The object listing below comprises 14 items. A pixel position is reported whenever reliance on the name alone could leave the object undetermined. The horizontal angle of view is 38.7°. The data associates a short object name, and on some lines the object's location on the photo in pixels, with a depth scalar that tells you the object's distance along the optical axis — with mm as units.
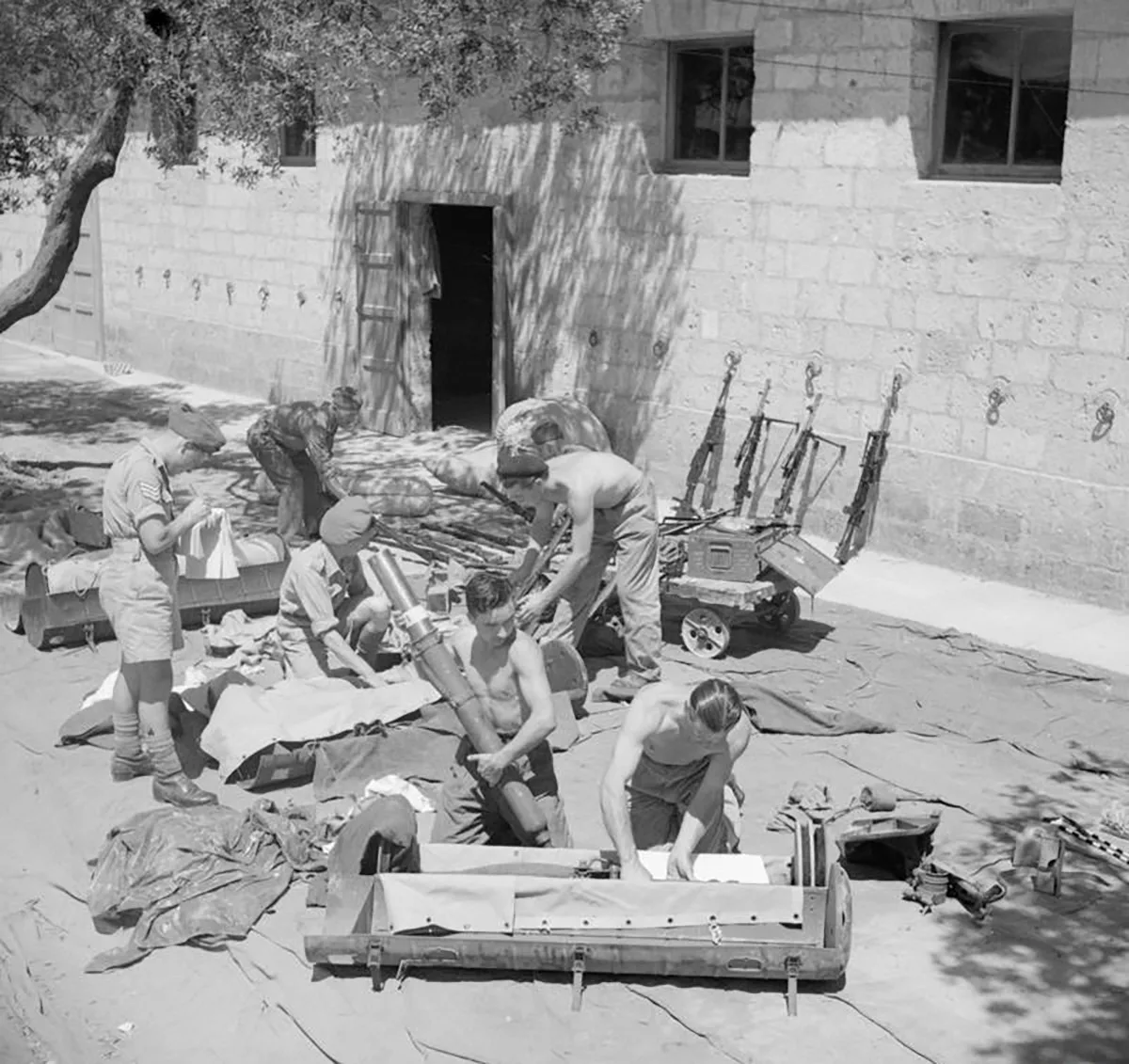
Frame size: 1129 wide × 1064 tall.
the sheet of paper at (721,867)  6211
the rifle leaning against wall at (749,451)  12930
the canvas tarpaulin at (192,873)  6379
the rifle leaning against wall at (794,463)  12584
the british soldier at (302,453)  11438
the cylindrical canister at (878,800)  7289
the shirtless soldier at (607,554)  8766
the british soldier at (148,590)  7559
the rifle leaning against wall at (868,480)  12062
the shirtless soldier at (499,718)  6535
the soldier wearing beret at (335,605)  8336
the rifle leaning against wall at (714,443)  13227
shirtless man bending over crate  5895
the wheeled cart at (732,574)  9656
